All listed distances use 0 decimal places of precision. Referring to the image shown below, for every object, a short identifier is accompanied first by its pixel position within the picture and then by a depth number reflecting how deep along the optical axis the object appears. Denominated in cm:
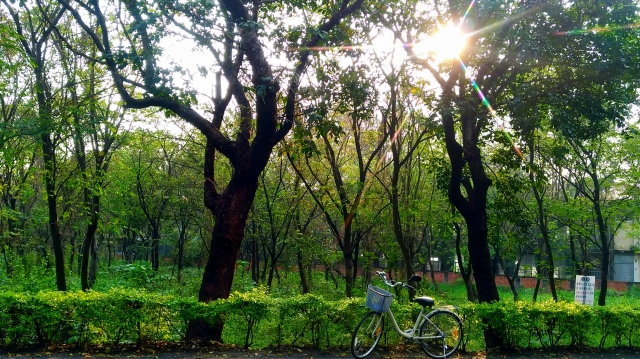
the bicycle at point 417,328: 673
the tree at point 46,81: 1242
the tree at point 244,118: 773
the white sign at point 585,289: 1086
